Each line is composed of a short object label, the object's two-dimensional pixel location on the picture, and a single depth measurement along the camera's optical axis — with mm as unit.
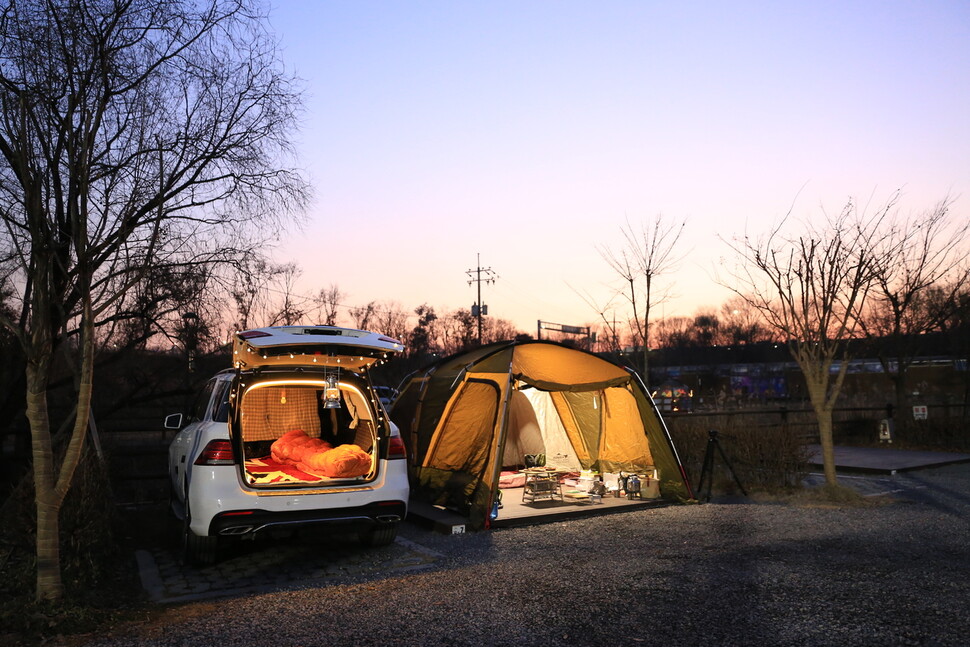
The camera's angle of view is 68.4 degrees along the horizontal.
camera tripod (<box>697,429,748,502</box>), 9414
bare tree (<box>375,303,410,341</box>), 44506
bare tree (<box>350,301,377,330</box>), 41688
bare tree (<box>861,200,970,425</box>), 16438
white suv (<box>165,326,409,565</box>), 5801
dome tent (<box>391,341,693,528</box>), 8688
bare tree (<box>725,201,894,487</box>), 9789
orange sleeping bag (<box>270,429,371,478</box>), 6668
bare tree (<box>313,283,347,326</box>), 32188
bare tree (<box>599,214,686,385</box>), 14348
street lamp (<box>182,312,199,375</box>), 9570
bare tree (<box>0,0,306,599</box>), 4719
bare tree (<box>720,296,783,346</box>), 73819
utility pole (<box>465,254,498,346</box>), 42031
